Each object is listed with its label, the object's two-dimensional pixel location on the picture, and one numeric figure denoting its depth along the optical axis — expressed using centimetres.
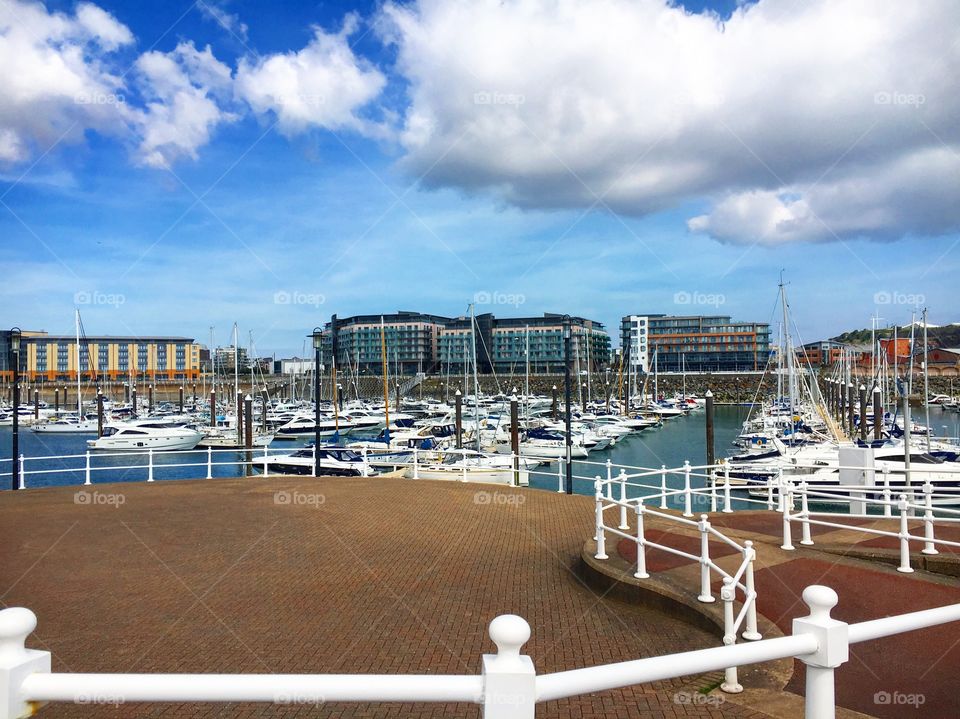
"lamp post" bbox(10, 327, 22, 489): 2072
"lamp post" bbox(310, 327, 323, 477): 2461
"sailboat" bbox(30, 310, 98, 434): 7425
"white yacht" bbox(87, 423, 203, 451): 5466
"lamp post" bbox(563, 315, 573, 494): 2142
